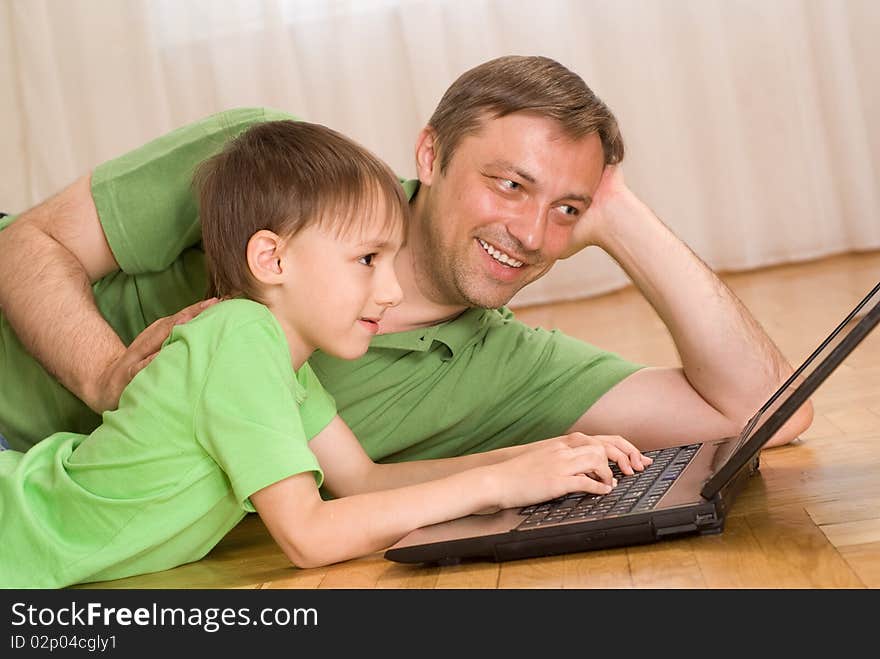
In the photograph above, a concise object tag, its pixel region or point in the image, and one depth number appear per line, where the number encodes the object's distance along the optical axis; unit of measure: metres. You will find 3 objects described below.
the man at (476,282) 2.01
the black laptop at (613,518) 1.63
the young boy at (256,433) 1.71
